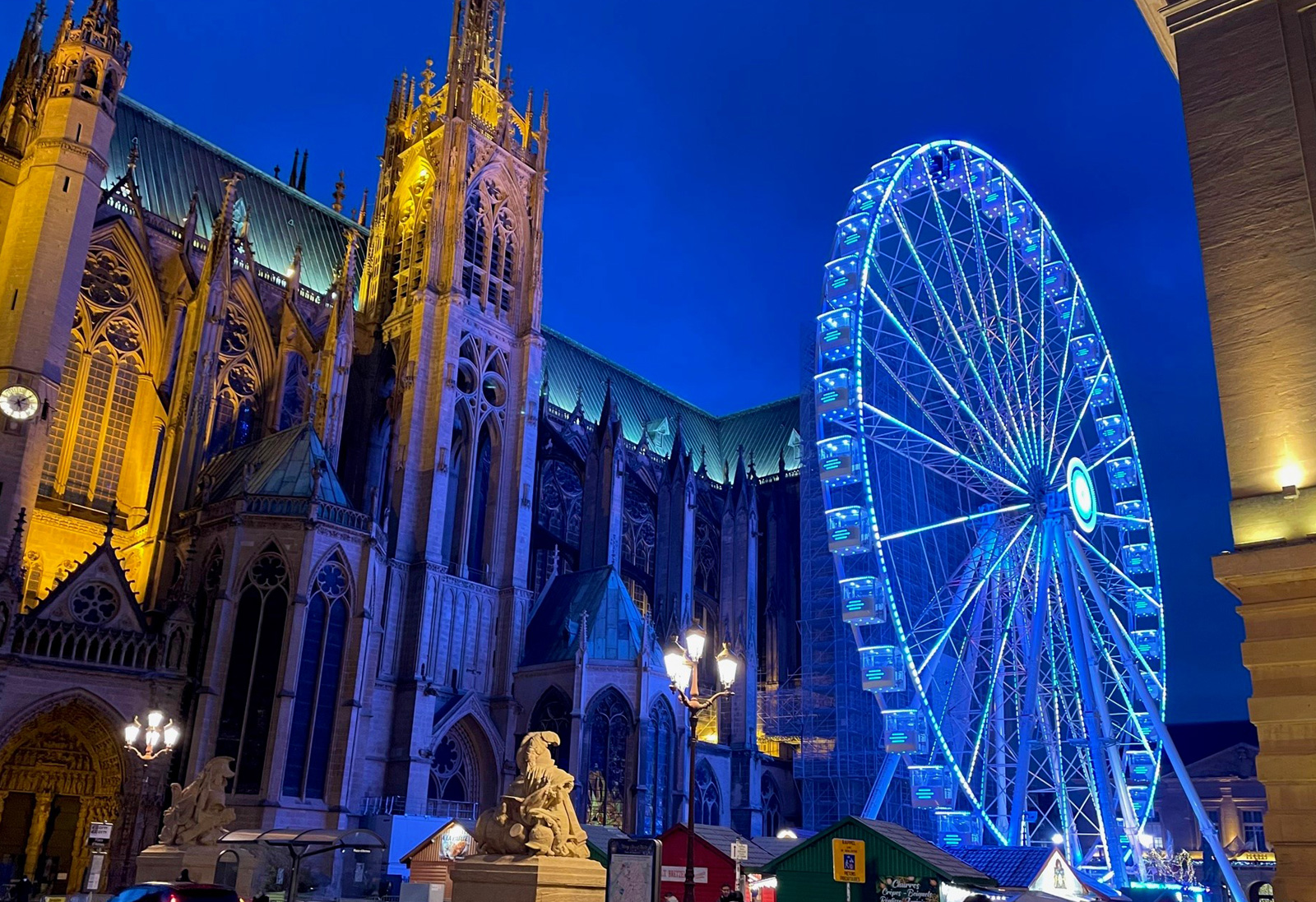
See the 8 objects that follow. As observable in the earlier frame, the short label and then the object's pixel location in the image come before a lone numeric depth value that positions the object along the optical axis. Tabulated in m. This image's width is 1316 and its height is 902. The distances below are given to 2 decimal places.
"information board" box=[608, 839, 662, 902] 13.23
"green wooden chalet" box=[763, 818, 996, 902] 21.16
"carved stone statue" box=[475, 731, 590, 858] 12.65
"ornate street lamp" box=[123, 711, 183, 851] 26.14
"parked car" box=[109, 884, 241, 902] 12.77
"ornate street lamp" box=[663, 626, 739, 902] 17.14
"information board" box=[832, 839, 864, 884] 21.53
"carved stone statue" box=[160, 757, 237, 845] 21.33
